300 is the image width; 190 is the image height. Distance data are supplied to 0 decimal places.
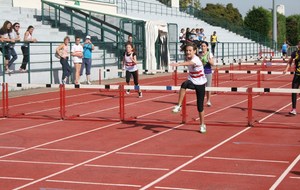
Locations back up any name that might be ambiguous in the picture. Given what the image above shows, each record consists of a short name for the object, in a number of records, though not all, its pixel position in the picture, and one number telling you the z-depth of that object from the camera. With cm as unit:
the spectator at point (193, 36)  3812
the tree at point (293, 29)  8856
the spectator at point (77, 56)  2544
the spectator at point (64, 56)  2552
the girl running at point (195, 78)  1327
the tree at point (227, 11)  9021
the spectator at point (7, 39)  2466
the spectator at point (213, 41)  4573
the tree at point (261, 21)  7569
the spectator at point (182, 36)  3929
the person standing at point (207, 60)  1694
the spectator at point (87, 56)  2697
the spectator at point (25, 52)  2570
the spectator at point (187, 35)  3858
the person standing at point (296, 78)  1623
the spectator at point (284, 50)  5554
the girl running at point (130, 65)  2047
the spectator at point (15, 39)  2492
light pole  5623
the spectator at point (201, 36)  3999
